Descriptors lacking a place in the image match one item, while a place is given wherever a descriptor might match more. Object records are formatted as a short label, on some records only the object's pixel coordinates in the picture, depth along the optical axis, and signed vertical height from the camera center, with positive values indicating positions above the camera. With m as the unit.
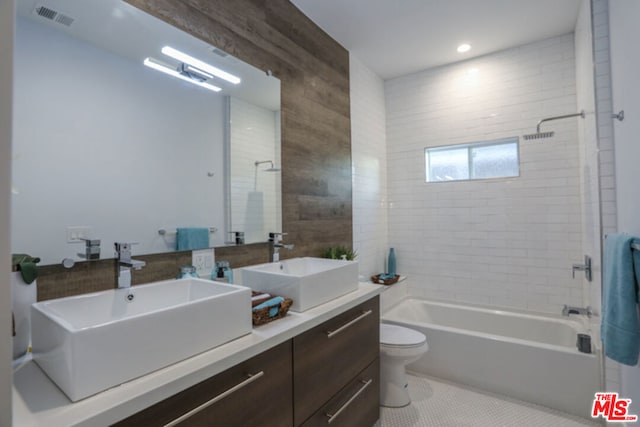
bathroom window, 3.14 +0.57
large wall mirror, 1.18 +0.39
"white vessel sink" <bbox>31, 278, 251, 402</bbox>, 0.80 -0.33
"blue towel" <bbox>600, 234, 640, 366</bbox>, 1.34 -0.39
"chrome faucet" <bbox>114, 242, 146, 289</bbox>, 1.30 -0.17
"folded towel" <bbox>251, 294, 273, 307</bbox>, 1.38 -0.34
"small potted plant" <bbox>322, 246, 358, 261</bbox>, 2.59 -0.28
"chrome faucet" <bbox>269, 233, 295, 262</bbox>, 2.13 -0.16
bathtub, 2.24 -1.06
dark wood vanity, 0.95 -0.62
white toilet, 2.24 -1.01
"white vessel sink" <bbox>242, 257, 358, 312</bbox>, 1.50 -0.32
